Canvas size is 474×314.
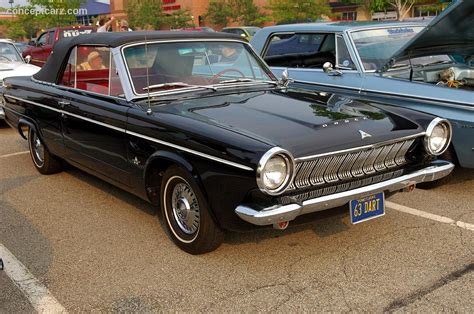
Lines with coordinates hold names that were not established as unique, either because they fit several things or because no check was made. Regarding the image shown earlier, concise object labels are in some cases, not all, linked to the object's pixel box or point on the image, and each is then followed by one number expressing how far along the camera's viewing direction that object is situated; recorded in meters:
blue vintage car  5.08
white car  9.64
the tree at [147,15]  51.91
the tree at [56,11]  36.59
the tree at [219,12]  48.56
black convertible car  3.42
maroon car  15.78
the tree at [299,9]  35.84
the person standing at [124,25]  11.09
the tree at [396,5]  30.24
